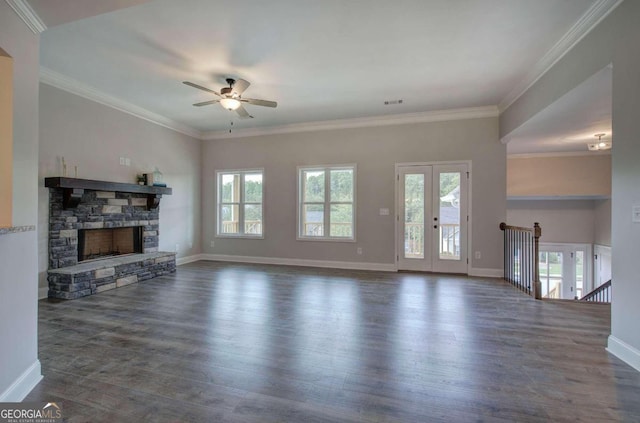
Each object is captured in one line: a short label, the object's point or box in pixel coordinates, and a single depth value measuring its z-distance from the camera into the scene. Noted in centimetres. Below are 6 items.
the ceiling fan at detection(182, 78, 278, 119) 379
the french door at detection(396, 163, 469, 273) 534
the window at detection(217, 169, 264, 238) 658
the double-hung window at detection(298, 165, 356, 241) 597
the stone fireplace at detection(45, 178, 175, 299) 391
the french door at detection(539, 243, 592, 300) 757
